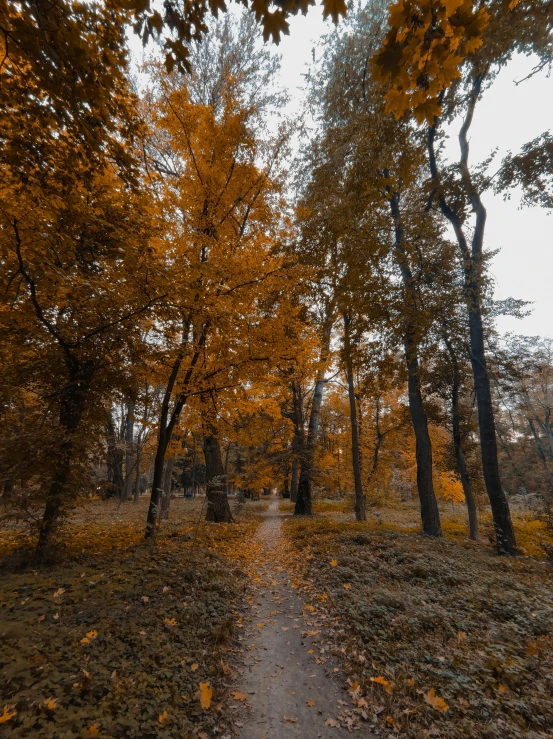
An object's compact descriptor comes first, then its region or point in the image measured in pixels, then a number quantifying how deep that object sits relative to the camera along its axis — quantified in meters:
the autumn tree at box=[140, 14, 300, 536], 5.86
